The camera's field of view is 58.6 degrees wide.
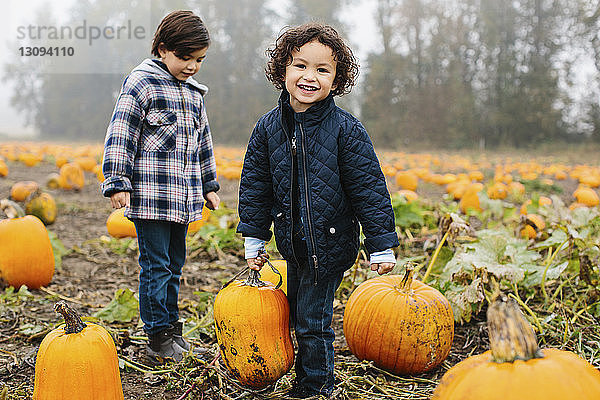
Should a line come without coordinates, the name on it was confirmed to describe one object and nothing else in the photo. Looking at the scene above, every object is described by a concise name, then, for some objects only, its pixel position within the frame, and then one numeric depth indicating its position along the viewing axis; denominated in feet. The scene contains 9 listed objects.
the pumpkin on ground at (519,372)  4.22
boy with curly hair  6.60
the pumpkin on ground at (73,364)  6.18
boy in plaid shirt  8.14
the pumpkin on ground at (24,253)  11.05
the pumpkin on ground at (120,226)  15.16
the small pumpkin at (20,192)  20.56
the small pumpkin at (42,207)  16.83
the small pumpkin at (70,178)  25.58
